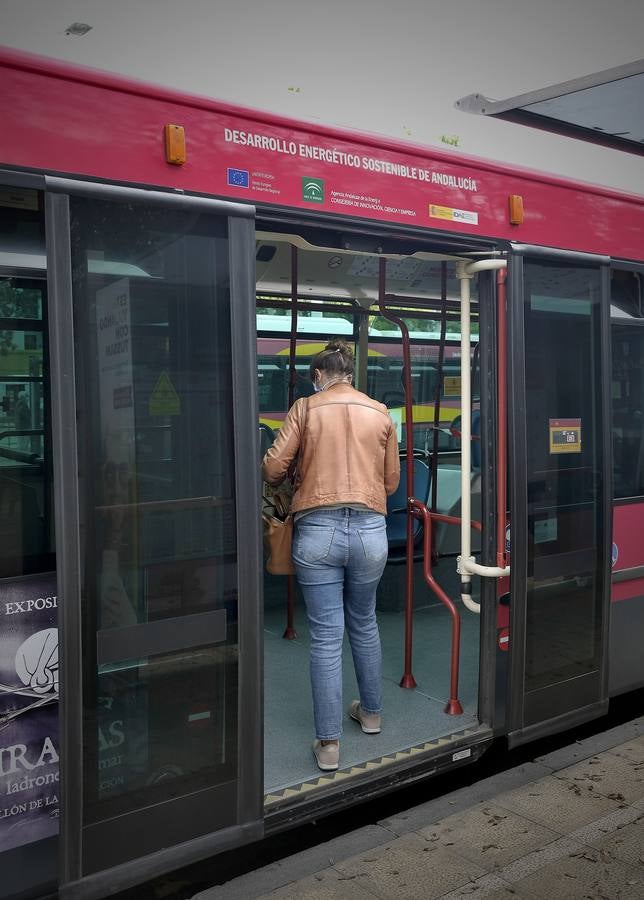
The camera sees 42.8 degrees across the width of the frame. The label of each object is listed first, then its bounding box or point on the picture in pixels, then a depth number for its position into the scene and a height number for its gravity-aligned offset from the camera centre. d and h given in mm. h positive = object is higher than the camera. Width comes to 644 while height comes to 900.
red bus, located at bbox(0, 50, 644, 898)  2453 -182
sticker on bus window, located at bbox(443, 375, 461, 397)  5220 +130
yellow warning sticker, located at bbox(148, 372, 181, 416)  2686 +29
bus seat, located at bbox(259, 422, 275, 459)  5663 -203
